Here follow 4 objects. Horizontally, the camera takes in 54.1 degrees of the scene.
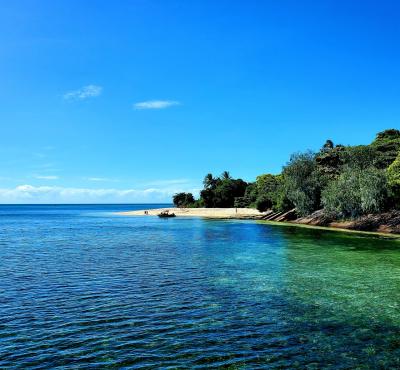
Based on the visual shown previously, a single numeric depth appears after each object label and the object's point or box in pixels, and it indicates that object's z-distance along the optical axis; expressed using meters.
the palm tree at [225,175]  197.71
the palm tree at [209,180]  193.00
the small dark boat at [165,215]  143.93
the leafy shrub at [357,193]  65.62
